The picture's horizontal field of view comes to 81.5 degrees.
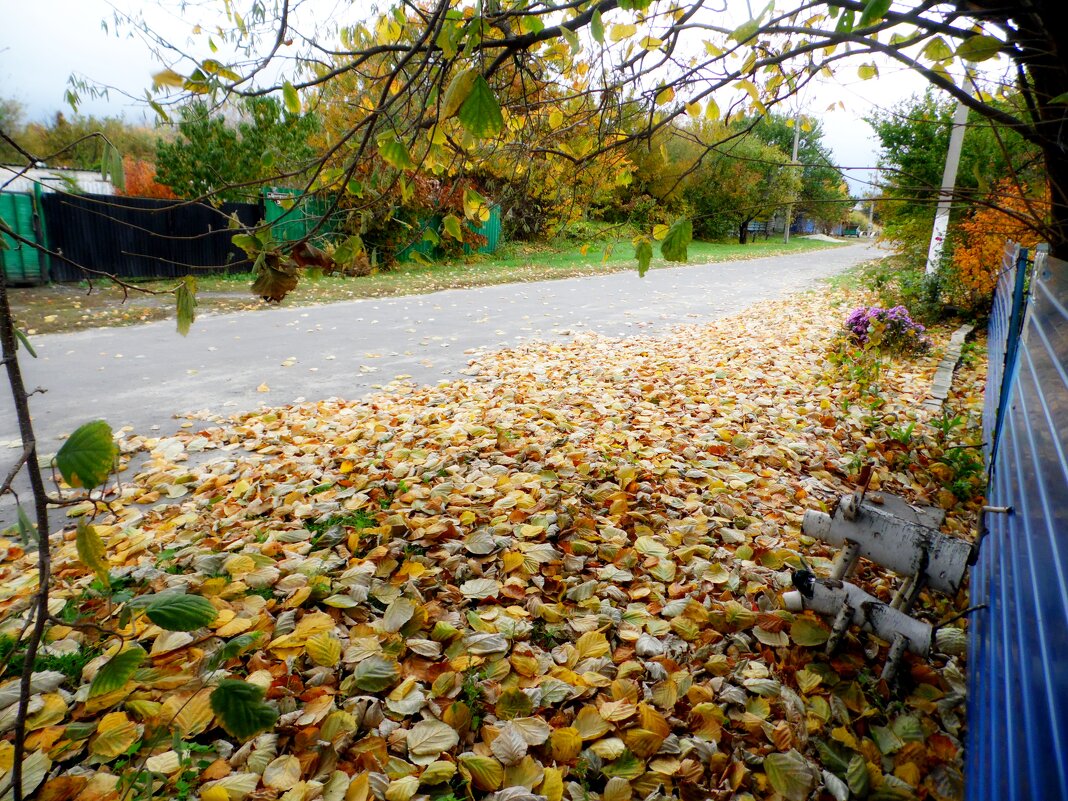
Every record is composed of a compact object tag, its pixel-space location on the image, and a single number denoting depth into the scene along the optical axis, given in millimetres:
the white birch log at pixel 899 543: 2045
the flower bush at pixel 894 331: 6754
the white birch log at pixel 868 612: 2051
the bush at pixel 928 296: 9156
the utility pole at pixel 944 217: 10000
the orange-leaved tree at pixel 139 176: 18328
